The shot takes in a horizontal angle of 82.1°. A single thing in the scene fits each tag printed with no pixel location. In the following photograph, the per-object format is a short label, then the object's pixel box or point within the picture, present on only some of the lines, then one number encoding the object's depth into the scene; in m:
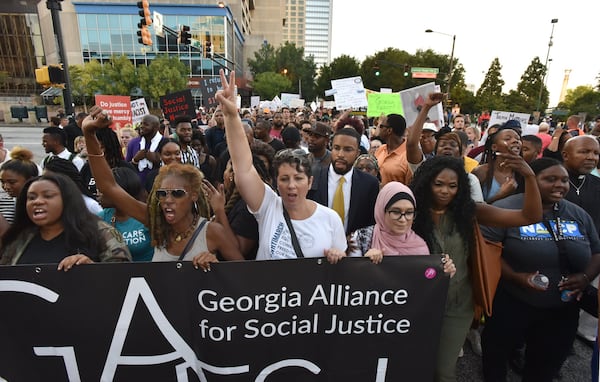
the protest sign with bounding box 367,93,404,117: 8.42
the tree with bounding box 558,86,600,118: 44.11
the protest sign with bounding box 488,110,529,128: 8.01
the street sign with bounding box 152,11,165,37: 13.41
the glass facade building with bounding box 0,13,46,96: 45.16
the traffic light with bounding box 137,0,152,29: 12.02
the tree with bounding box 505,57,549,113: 45.19
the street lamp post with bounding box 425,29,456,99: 27.84
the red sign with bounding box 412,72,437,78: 35.97
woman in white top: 2.16
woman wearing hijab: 2.16
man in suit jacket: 2.97
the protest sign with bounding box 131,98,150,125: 8.79
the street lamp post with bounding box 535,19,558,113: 32.57
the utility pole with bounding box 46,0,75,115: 8.23
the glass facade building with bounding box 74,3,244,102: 44.88
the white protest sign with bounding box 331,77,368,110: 10.37
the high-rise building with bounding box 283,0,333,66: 176.62
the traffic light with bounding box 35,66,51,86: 9.13
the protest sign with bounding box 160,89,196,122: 8.66
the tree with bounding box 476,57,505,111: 49.56
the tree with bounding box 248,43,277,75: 60.16
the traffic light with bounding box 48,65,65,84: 9.13
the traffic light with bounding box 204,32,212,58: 17.57
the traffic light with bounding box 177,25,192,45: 14.80
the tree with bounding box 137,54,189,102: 34.00
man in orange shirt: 3.79
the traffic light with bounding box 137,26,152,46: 12.97
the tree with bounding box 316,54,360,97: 60.50
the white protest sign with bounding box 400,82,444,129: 5.51
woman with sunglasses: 2.22
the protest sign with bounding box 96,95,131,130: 8.66
